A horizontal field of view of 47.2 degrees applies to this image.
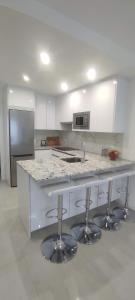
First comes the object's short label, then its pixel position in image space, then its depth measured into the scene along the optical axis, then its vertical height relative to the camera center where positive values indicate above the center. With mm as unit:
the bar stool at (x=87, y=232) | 2085 -1399
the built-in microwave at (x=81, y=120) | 3172 +294
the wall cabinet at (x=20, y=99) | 3545 +822
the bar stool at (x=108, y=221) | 2367 -1386
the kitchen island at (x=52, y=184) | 1930 -620
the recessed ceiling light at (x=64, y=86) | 3210 +1041
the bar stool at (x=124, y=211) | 2632 -1375
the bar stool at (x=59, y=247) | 1797 -1412
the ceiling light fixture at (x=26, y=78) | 2864 +1066
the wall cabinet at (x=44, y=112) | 4102 +575
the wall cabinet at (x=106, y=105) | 2623 +551
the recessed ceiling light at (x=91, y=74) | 2425 +1005
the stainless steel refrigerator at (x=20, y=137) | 3555 -87
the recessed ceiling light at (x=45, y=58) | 1957 +1005
